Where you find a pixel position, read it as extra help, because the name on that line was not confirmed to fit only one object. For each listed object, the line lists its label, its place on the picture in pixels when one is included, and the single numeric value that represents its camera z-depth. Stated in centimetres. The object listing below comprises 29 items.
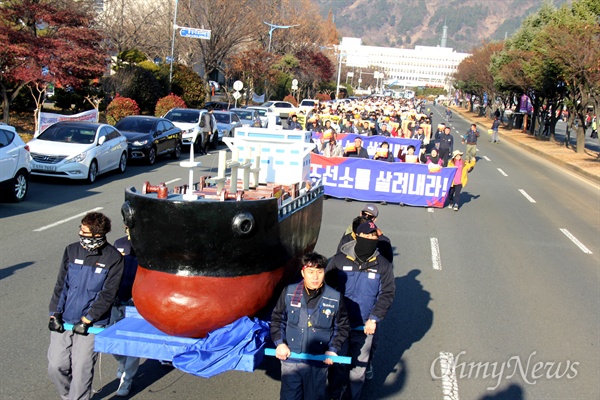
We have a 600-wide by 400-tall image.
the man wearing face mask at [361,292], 586
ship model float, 534
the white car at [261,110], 4184
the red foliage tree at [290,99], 6334
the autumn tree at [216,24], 4512
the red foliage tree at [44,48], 2278
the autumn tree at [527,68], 4228
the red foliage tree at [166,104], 3425
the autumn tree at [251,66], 5306
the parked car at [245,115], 3478
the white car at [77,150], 1720
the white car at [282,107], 5222
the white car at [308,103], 5992
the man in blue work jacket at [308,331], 511
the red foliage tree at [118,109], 2981
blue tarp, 502
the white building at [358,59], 15048
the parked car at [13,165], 1389
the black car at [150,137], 2183
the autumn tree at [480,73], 7362
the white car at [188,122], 2636
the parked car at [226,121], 3042
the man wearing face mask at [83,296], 532
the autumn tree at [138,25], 4241
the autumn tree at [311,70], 7125
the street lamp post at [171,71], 3950
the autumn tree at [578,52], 3094
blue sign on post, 3462
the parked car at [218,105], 4322
